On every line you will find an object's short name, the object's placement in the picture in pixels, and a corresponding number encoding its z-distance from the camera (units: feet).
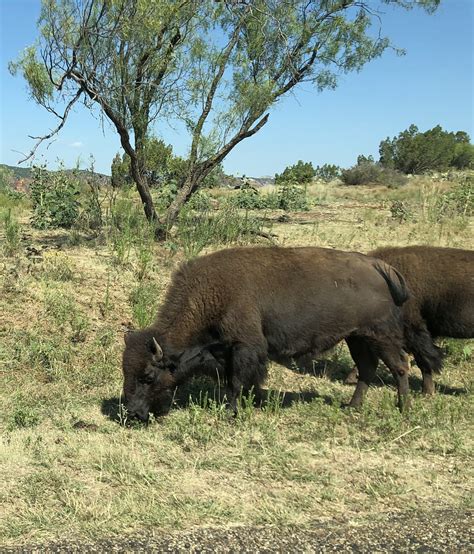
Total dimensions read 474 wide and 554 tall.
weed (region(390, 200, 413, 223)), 49.47
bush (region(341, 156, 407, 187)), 101.35
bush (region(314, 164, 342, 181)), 126.81
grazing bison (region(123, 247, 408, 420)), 20.53
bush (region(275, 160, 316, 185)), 109.60
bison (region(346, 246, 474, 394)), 24.38
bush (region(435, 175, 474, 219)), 49.80
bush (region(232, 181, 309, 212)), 51.65
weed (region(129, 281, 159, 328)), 27.37
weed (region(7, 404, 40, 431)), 19.43
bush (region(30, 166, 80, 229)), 40.45
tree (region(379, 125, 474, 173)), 142.31
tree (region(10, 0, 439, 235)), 34.60
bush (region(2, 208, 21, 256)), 33.53
